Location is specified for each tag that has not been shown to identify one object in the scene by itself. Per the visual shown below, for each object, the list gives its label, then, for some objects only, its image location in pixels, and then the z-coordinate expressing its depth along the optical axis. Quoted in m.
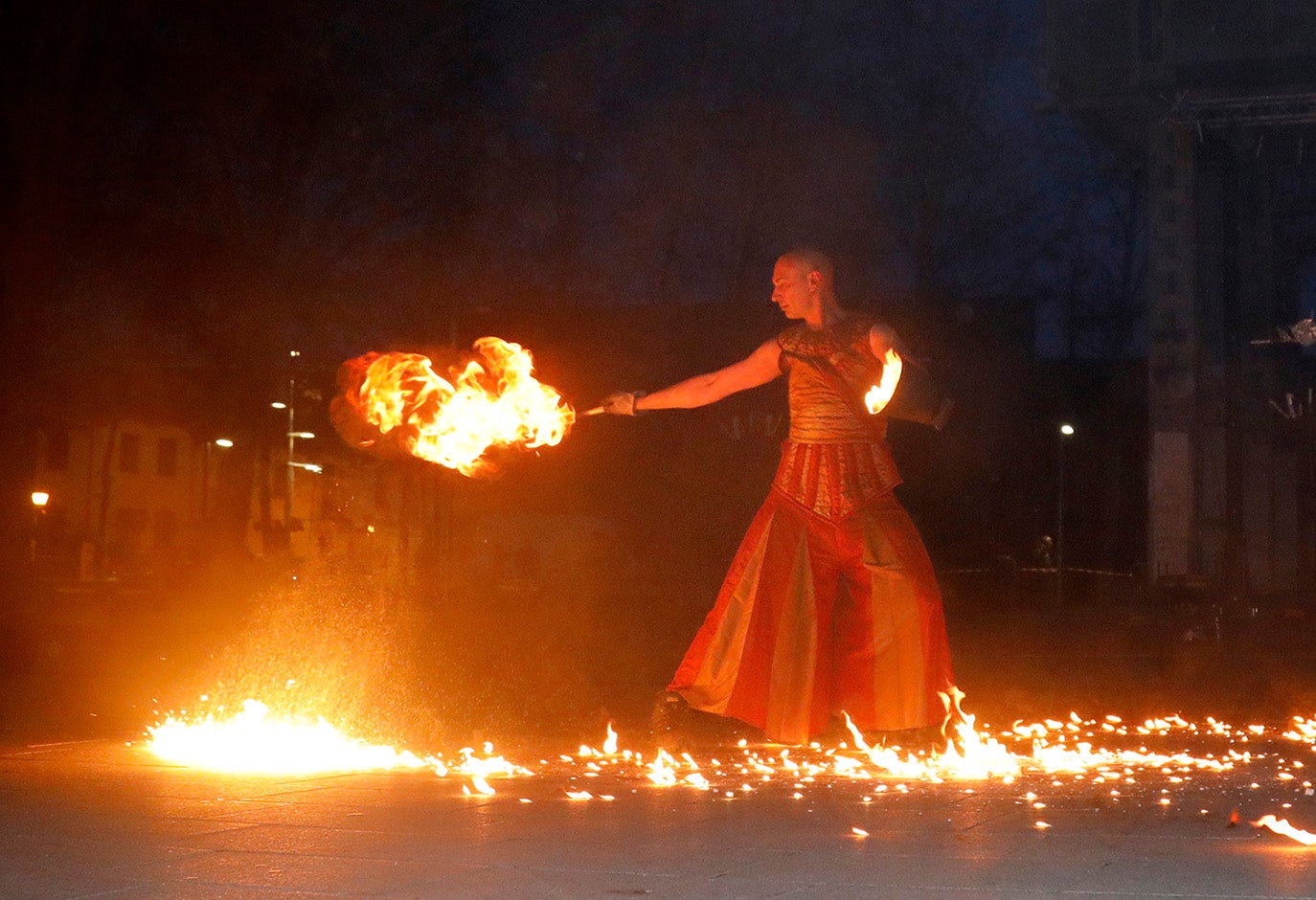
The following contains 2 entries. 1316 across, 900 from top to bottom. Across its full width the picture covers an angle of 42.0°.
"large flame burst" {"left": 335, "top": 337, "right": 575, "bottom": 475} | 7.50
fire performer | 6.94
